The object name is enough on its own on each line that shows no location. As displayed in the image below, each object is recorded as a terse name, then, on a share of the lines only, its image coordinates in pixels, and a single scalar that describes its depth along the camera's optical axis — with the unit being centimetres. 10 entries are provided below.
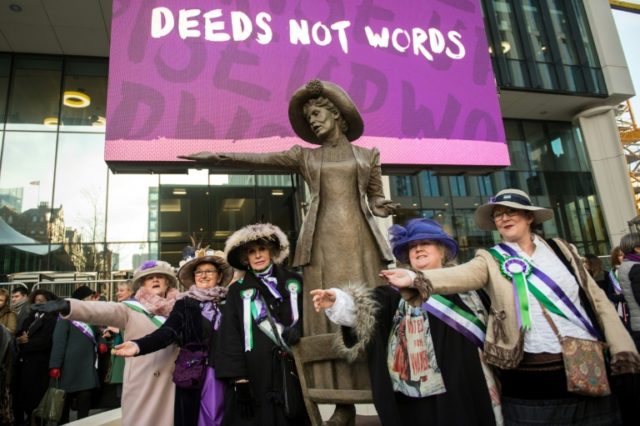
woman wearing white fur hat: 272
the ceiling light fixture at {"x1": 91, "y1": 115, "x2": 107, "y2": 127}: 1340
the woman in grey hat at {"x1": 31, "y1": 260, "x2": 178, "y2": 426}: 337
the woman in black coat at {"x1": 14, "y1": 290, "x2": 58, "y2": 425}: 548
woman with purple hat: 215
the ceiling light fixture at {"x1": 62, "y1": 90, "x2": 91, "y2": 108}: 1338
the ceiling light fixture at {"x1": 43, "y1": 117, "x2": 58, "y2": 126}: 1316
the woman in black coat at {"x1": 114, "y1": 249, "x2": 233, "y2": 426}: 300
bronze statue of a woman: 300
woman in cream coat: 210
